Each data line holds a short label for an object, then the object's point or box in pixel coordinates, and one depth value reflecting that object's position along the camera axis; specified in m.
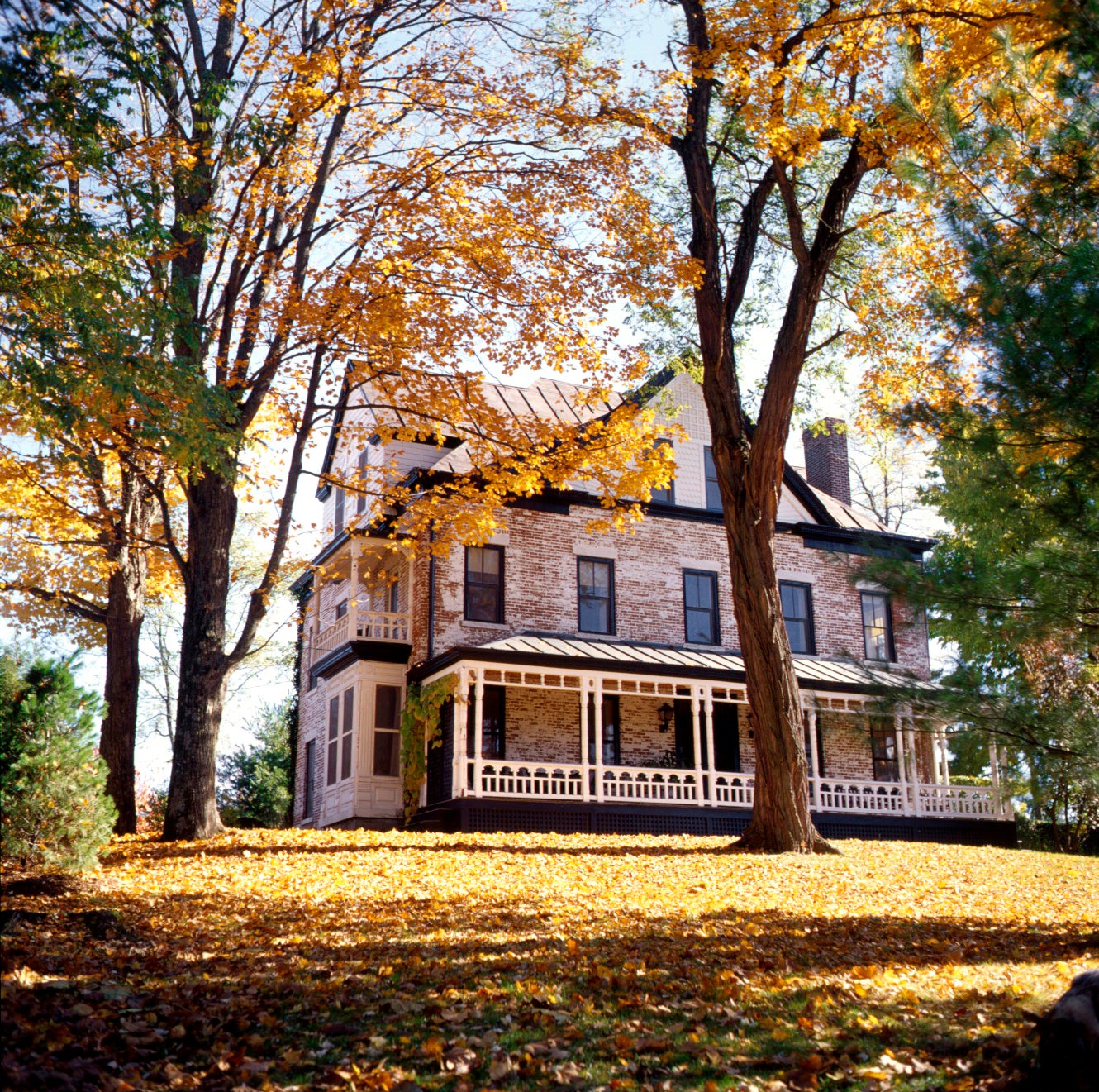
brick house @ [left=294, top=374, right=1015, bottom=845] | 20.67
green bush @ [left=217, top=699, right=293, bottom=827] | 28.09
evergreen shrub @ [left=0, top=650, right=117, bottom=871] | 9.41
